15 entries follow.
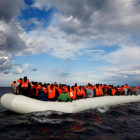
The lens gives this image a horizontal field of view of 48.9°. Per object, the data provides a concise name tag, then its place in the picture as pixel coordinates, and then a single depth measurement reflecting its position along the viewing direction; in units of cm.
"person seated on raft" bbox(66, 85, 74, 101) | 1157
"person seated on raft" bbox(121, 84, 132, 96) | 1793
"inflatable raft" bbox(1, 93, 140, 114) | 944
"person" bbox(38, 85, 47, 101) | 1088
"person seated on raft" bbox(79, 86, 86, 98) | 1302
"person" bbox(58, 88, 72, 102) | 1090
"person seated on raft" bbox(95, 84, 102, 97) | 1517
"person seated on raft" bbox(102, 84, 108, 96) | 1664
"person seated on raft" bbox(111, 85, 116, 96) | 1659
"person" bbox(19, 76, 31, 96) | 1065
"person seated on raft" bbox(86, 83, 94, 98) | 1472
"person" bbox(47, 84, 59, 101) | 1123
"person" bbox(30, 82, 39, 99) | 1129
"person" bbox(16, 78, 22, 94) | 1067
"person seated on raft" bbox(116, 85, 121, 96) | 1717
